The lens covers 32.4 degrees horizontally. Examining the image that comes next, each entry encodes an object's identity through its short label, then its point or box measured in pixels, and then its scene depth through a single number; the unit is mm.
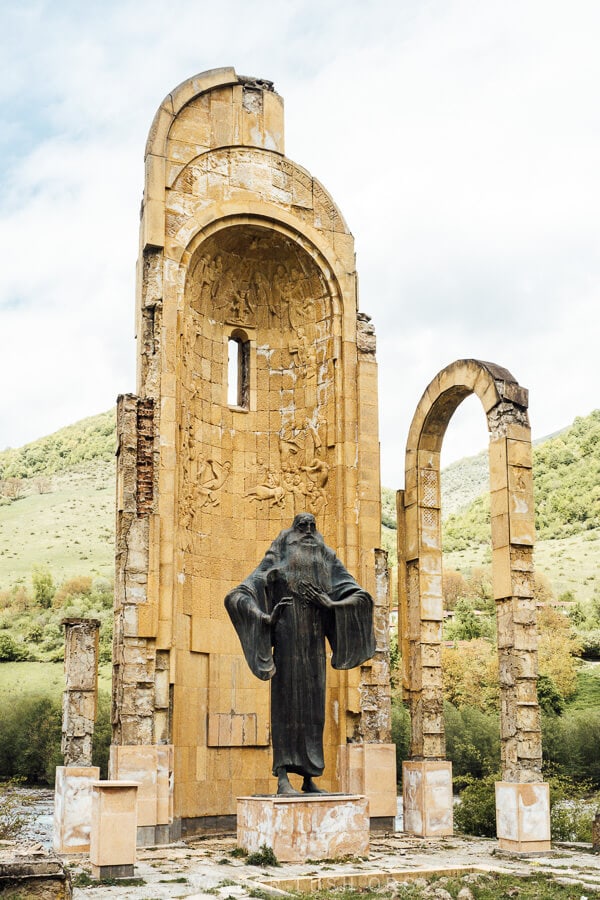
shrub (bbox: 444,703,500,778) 26820
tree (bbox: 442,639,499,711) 34750
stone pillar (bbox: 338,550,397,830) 15117
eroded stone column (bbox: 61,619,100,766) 12930
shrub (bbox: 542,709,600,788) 28500
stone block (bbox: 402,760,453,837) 14625
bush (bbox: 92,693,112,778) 26719
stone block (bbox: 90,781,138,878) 10047
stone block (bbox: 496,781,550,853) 12266
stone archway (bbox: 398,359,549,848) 12969
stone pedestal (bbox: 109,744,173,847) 13430
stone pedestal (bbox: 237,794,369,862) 10695
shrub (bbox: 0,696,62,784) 28969
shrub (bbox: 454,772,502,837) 14586
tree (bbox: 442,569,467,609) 50375
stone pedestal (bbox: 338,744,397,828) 15086
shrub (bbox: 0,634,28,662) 39156
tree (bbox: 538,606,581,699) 38228
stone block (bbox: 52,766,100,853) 12523
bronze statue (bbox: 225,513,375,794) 11430
